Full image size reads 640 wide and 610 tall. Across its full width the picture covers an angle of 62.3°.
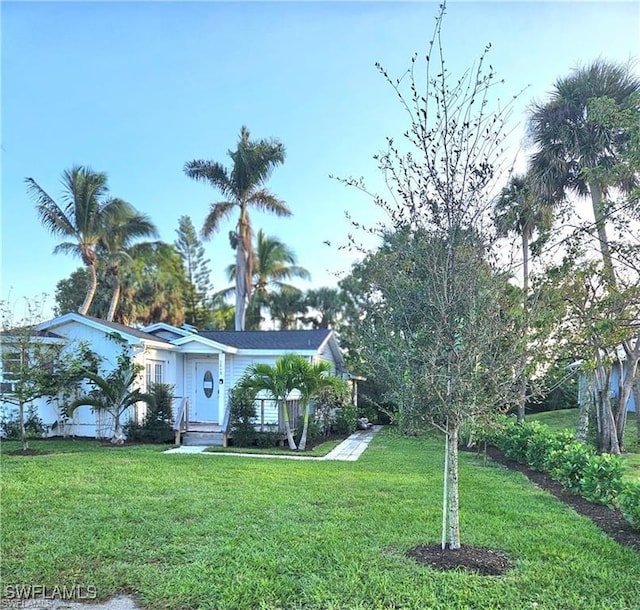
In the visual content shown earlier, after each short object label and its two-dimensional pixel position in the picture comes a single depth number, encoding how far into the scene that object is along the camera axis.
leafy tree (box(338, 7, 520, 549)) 4.55
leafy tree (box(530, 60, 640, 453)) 7.90
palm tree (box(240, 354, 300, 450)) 12.78
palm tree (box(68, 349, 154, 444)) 13.20
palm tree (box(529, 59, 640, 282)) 12.54
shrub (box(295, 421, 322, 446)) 13.83
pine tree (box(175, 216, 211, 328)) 36.81
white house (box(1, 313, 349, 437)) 14.58
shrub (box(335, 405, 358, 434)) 16.81
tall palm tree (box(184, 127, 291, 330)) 22.36
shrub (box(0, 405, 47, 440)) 14.03
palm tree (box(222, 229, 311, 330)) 29.33
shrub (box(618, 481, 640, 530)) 5.56
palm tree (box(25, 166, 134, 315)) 21.48
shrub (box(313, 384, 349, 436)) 14.29
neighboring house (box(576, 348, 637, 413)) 12.38
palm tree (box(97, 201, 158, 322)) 24.12
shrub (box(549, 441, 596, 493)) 7.56
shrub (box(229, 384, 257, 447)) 13.55
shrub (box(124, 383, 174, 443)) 13.92
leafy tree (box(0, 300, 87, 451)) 11.88
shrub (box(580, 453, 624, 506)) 6.66
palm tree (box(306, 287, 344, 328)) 29.81
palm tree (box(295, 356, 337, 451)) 12.91
